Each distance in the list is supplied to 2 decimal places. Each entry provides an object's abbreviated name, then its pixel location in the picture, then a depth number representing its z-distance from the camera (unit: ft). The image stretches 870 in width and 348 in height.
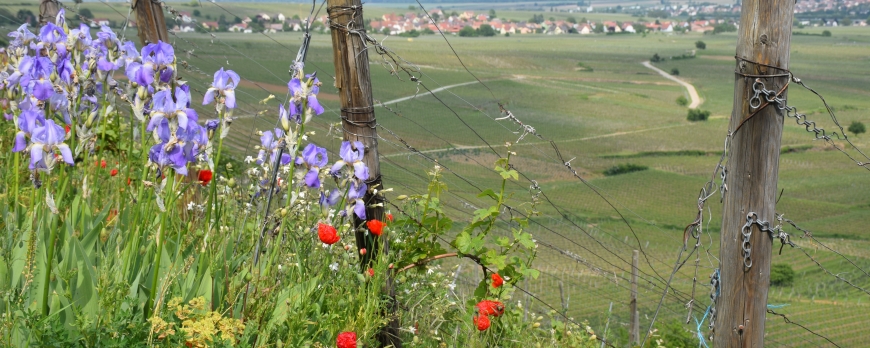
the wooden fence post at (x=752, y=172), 6.90
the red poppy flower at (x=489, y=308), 7.67
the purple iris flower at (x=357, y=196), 7.63
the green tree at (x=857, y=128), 190.84
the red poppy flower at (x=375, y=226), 7.65
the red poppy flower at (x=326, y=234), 6.69
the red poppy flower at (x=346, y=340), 6.16
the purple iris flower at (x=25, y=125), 5.74
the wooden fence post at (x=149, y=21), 12.16
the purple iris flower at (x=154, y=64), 6.00
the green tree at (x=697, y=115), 208.95
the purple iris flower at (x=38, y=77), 6.27
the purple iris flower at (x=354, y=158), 7.41
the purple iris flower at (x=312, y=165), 7.10
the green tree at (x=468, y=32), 436.76
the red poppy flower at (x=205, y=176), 7.79
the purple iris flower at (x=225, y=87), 5.98
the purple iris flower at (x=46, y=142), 5.63
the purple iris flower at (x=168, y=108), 5.65
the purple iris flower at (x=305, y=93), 6.64
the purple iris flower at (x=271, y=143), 7.22
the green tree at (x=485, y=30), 440.04
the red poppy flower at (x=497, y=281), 8.25
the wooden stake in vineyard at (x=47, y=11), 15.64
